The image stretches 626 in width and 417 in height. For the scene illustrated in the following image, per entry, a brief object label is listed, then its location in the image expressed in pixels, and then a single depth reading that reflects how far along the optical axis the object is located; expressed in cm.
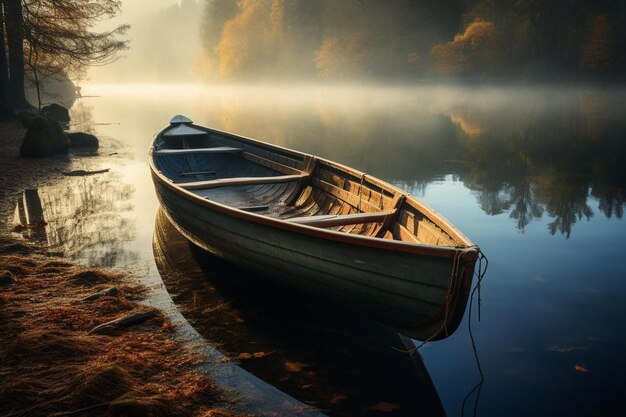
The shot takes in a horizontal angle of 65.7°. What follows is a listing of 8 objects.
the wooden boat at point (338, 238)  456
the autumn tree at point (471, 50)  4997
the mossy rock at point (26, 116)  2177
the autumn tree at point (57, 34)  1984
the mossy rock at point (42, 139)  1606
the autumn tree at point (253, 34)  6881
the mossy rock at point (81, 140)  1973
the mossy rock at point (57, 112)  2878
